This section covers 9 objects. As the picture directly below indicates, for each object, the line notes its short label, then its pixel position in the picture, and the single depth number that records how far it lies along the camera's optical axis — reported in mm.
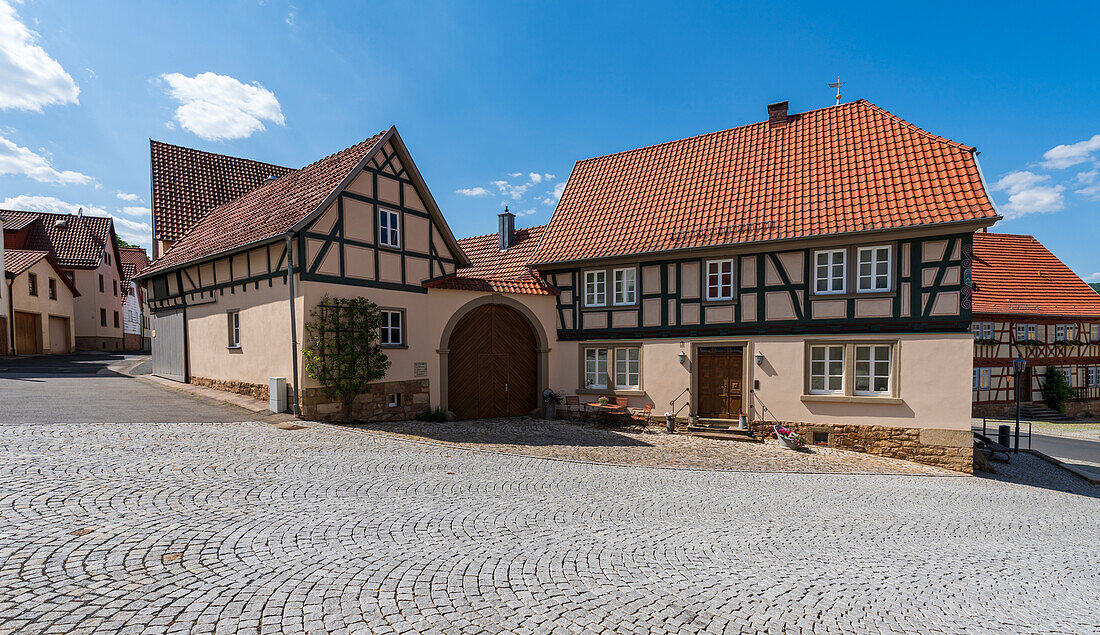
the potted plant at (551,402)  15891
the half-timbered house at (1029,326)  25312
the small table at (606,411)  15116
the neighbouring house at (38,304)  24922
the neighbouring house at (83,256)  31125
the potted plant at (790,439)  12780
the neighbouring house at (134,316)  37312
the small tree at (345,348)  11602
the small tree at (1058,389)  26328
